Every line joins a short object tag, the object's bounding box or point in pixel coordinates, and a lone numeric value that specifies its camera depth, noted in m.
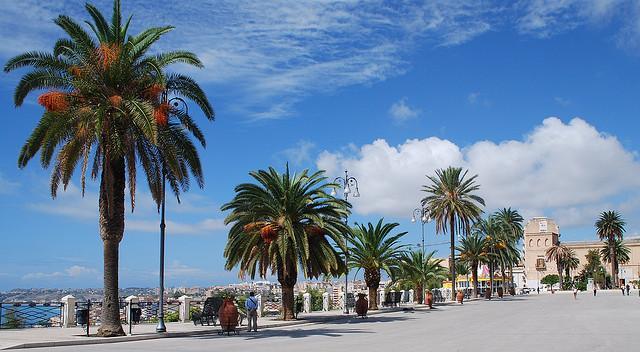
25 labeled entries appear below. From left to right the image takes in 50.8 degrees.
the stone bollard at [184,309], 32.62
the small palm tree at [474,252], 76.44
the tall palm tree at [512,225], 91.04
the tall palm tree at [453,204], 62.03
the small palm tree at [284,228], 32.47
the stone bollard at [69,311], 26.53
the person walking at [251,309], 26.38
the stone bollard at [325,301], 46.11
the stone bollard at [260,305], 38.12
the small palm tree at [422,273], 58.53
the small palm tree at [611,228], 115.31
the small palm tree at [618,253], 128.39
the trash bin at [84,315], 22.51
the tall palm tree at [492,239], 78.75
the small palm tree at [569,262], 128.38
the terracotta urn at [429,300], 48.81
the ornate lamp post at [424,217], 62.06
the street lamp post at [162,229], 24.18
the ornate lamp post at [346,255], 36.41
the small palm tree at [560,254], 124.75
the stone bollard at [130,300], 27.60
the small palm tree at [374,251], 45.00
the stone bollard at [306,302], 43.62
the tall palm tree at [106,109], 22.27
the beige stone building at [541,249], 147.50
